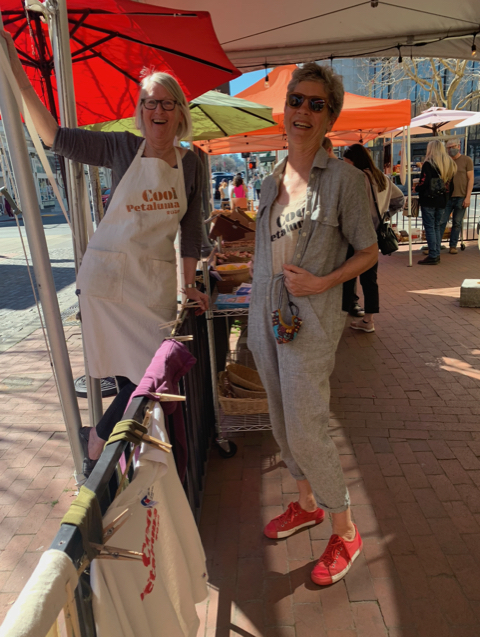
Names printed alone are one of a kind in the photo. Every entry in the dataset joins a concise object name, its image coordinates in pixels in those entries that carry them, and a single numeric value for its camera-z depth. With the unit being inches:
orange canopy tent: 248.2
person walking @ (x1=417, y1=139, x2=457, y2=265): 364.2
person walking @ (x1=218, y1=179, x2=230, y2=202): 848.5
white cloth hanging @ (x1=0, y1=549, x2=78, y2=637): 26.4
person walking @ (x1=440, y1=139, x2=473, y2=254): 393.4
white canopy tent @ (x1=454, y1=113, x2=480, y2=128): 449.4
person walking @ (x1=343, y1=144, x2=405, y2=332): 189.9
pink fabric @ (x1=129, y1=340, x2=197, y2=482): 58.6
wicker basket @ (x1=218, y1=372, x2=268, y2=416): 130.7
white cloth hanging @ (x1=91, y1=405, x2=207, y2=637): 39.8
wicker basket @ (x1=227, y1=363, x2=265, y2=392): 138.3
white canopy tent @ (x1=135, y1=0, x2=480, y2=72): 187.3
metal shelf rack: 127.6
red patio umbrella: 106.8
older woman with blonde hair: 87.0
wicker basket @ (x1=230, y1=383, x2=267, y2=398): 133.4
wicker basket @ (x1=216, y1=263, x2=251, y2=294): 156.6
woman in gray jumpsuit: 76.9
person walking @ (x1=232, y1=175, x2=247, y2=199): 619.5
